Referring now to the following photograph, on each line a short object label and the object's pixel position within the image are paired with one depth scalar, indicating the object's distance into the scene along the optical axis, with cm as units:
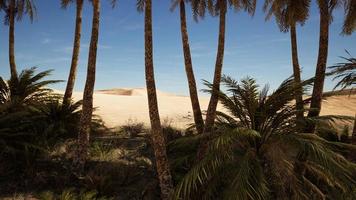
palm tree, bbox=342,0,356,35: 1376
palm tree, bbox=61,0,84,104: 1653
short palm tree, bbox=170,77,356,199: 846
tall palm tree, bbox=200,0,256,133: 1333
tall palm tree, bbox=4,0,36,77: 1848
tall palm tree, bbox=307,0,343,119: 1202
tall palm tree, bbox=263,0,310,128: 1413
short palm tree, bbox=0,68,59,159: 1343
